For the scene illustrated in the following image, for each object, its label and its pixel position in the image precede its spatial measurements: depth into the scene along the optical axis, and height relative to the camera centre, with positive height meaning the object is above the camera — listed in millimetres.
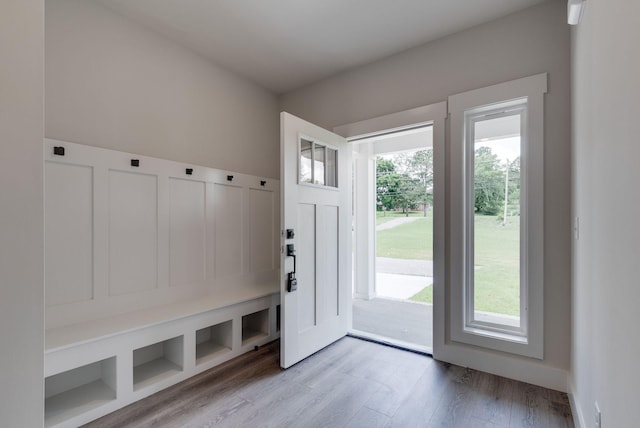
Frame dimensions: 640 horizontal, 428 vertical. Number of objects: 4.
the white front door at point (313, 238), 2359 -223
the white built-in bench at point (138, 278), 1788 -496
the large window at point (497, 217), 2115 -33
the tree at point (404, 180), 5395 +617
